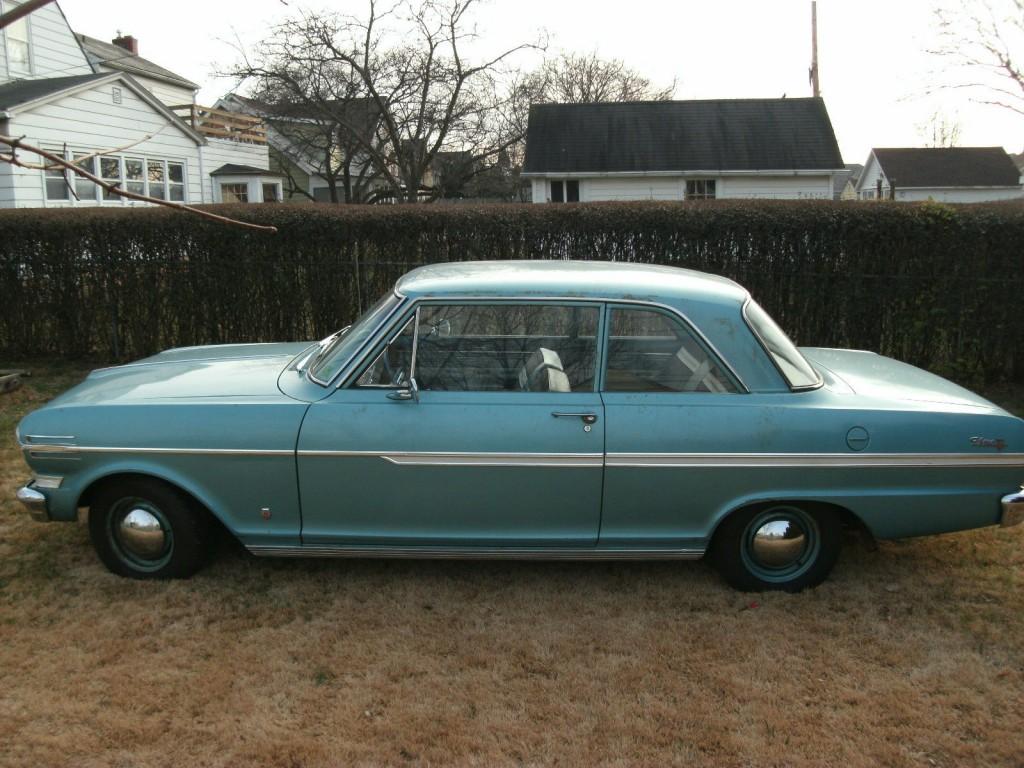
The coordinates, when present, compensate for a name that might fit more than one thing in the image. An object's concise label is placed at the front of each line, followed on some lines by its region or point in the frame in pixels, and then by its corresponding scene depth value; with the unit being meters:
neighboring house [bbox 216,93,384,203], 27.98
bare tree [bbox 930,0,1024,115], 22.72
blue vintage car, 4.02
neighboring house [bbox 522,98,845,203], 26.06
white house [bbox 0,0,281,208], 17.61
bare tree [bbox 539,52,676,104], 43.18
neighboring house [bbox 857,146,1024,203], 38.50
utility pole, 29.23
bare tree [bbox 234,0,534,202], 26.09
